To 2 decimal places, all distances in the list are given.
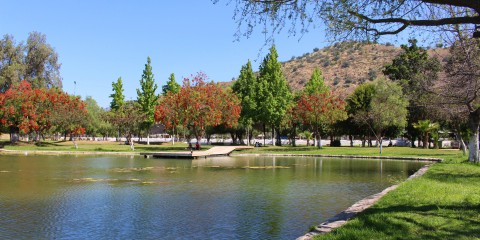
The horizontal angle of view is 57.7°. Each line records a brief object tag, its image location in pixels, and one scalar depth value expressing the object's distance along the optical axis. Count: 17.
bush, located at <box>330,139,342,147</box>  70.81
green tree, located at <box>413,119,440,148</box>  52.16
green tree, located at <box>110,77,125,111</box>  73.38
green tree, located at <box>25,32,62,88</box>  67.00
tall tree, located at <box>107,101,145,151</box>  60.02
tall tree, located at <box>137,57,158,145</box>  69.00
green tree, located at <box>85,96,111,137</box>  85.31
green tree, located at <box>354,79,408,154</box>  54.62
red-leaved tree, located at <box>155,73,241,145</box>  50.88
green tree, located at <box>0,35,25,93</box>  62.12
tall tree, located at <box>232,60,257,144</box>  59.56
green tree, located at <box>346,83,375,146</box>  62.08
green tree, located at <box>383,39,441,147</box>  57.66
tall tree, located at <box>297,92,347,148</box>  52.75
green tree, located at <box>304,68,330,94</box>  61.47
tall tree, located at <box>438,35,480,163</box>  17.11
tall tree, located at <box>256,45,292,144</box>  58.22
